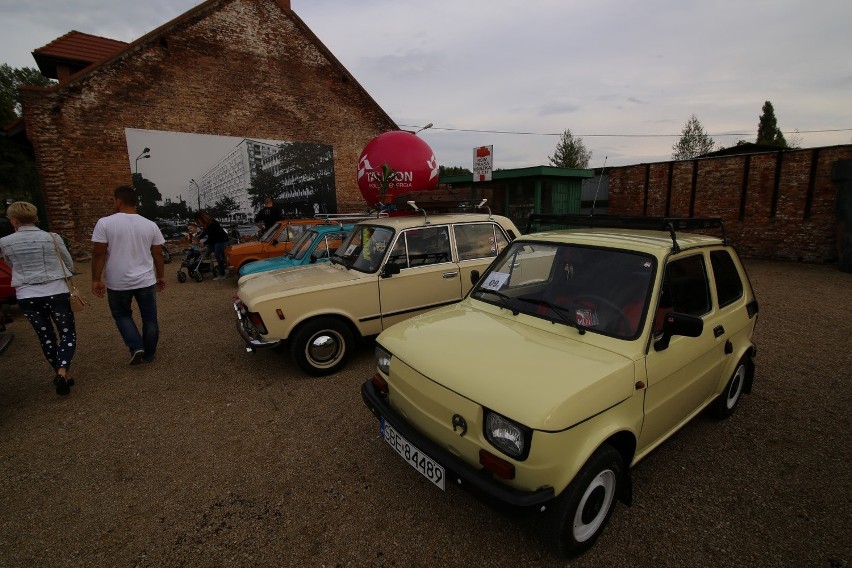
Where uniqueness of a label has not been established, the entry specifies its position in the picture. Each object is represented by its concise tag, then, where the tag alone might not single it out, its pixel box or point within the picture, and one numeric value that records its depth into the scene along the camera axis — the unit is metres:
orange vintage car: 9.30
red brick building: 12.25
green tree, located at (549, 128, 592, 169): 40.81
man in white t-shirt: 4.40
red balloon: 9.11
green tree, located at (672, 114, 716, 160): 39.66
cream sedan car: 4.34
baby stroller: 10.37
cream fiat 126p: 1.98
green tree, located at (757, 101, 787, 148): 41.45
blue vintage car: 6.84
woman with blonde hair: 3.96
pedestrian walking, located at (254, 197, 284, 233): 11.81
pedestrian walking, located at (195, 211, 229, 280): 10.02
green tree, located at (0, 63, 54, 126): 26.11
